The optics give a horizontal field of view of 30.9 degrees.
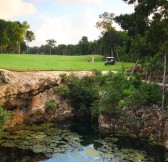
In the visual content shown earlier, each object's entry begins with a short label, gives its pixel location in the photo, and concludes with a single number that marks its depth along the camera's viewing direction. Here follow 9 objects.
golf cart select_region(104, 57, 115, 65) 51.66
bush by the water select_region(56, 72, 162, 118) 29.70
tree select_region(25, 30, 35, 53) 97.31
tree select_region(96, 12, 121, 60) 56.91
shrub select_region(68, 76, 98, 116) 37.44
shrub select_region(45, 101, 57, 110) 35.50
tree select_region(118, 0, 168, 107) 24.88
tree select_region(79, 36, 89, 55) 105.68
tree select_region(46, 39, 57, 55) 141.20
